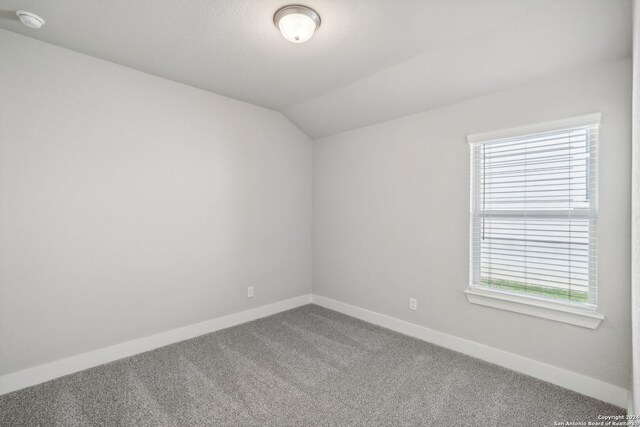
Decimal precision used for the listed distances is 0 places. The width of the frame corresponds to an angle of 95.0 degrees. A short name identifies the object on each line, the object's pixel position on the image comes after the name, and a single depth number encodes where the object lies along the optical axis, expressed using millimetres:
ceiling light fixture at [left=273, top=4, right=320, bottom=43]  1817
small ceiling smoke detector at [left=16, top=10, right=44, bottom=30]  1855
